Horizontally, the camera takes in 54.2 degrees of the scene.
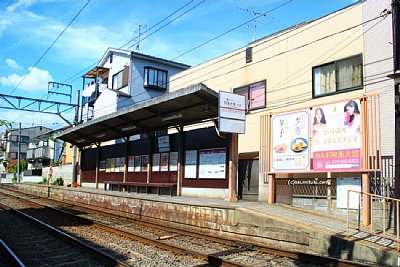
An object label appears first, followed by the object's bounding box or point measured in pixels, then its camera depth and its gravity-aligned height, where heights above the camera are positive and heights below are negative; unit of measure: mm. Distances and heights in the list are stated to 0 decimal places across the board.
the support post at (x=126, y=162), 23997 +472
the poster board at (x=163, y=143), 20391 +1446
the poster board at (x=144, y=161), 22091 +490
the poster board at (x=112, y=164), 25844 +321
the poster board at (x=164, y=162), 20312 +452
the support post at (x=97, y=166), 27938 +177
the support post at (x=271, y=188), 14133 -533
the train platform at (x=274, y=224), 8455 -1457
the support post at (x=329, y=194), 12148 -618
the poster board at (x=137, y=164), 22755 +351
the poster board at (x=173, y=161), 19609 +498
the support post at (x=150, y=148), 21380 +1223
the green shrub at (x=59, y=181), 36719 -1224
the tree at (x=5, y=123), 45856 +5224
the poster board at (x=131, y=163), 23550 +413
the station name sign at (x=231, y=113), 15094 +2353
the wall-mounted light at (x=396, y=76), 9648 +2475
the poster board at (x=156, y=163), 20994 +401
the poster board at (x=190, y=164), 18312 +346
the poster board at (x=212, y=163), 16844 +389
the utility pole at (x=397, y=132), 9633 +1094
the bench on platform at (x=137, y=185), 19297 -875
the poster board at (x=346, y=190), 11375 -458
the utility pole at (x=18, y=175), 53950 -1115
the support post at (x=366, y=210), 10453 -919
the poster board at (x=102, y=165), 27219 +253
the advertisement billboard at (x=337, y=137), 11414 +1153
